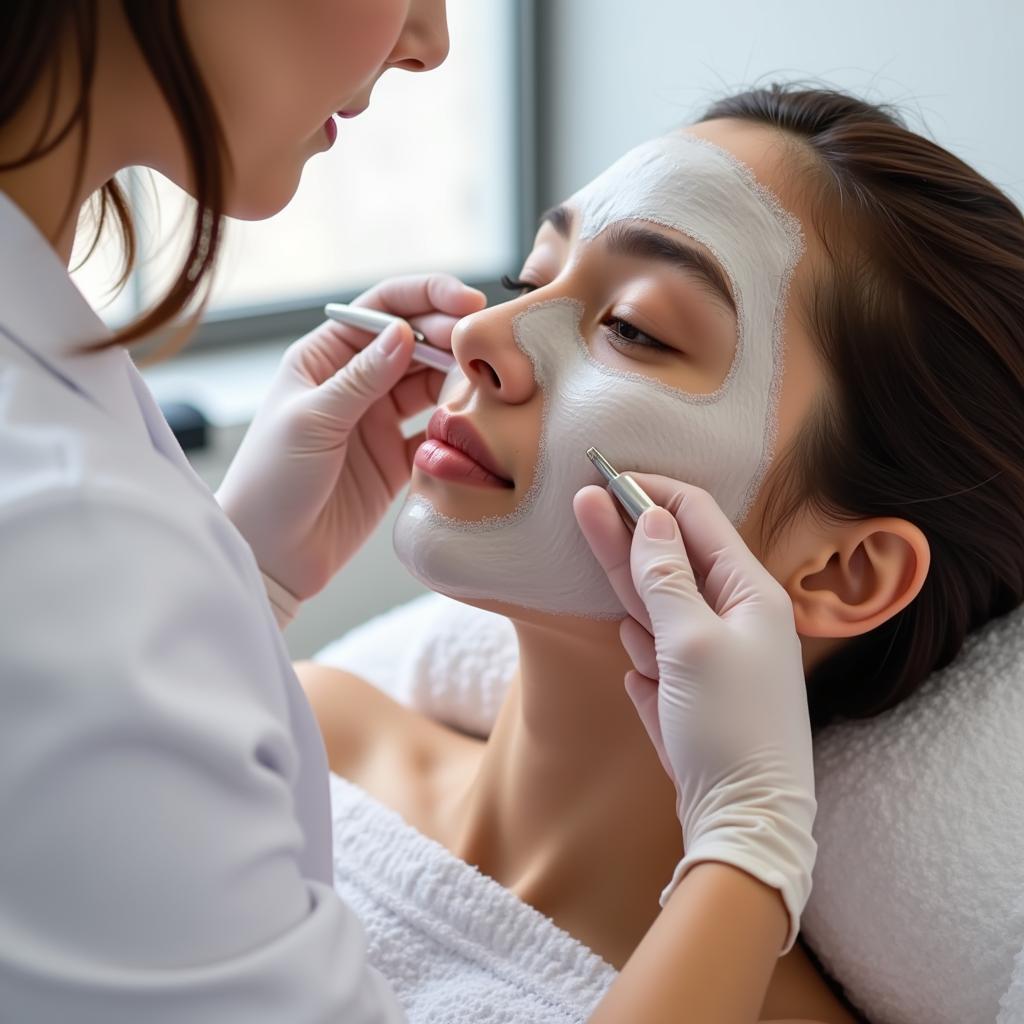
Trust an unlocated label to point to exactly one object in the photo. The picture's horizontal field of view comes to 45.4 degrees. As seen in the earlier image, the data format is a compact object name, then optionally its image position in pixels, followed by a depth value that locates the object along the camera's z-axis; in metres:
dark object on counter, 1.77
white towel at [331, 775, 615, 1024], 1.03
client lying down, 0.98
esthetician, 0.56
